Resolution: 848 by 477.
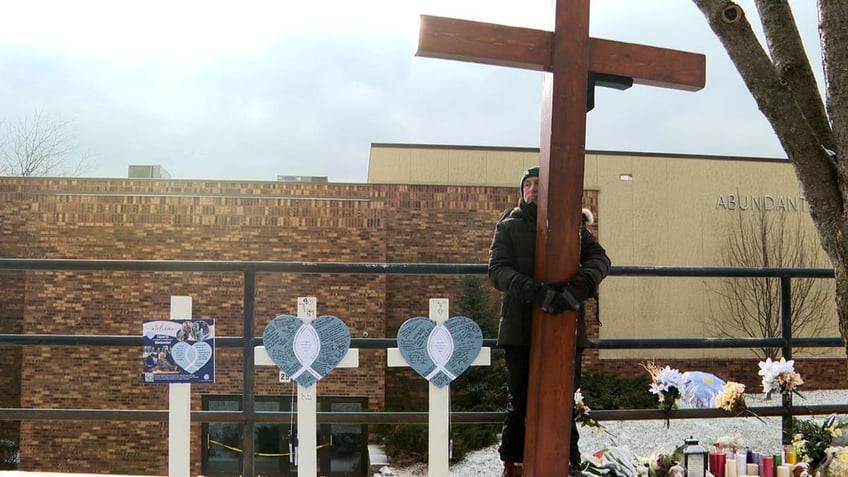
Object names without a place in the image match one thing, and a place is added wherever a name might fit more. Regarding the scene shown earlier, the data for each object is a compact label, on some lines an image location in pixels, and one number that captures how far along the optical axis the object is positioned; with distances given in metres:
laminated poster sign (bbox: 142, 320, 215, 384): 3.51
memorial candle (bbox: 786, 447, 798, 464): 3.84
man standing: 3.16
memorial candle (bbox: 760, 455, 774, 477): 3.73
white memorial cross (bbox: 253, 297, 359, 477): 3.53
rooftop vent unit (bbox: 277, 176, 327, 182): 26.08
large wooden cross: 3.03
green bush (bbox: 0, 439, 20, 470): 23.34
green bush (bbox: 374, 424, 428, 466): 20.20
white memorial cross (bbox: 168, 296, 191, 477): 3.48
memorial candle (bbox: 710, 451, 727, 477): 3.80
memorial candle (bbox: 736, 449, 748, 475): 3.78
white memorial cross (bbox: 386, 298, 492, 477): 3.57
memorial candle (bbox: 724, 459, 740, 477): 3.78
